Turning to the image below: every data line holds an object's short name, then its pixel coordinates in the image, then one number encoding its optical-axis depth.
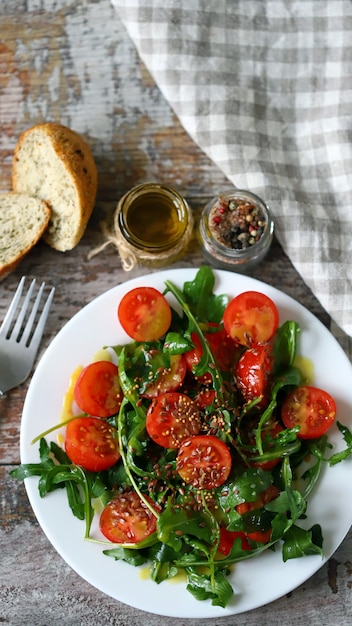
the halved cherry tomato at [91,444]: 0.88
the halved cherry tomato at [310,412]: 0.89
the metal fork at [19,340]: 0.93
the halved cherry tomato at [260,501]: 0.87
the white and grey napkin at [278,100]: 0.94
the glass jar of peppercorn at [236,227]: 0.92
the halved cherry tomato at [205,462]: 0.86
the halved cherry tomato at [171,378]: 0.89
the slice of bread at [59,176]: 0.93
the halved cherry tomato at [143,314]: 0.89
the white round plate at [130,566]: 0.88
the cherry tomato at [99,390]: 0.89
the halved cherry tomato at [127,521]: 0.87
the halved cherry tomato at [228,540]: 0.88
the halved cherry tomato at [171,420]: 0.87
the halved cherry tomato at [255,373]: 0.88
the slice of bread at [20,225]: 0.94
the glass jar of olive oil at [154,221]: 0.92
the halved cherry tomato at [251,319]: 0.89
